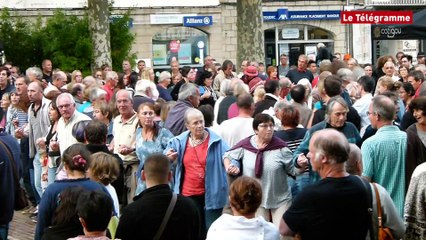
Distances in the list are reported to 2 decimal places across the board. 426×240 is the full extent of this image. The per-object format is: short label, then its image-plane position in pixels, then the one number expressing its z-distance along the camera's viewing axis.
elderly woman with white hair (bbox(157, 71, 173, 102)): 16.33
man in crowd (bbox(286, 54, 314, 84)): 19.36
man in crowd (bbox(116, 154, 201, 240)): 6.62
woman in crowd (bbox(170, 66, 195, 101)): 17.02
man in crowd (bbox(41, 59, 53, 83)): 20.02
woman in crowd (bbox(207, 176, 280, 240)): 6.27
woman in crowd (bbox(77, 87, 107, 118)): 12.69
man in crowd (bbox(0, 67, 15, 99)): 17.73
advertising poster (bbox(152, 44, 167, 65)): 34.91
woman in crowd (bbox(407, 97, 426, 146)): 9.02
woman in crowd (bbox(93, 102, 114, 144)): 11.81
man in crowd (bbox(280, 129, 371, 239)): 6.23
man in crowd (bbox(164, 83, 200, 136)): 11.22
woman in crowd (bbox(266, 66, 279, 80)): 19.03
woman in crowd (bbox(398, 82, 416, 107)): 12.94
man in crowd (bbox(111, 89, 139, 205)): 10.95
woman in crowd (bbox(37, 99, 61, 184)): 11.77
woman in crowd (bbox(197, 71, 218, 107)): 15.75
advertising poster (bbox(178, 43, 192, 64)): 34.82
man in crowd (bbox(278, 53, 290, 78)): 24.02
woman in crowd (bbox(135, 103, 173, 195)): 10.40
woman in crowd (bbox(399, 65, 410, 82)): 16.33
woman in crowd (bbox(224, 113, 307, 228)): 9.23
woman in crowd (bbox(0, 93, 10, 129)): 15.23
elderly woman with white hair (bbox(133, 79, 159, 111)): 13.45
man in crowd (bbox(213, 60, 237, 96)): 17.32
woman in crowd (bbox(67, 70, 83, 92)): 16.99
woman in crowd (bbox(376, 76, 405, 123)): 12.34
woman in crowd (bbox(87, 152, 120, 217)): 7.84
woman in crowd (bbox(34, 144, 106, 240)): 7.26
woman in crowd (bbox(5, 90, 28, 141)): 14.12
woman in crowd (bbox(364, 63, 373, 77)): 17.77
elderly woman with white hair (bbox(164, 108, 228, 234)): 9.74
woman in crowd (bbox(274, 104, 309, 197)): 9.78
